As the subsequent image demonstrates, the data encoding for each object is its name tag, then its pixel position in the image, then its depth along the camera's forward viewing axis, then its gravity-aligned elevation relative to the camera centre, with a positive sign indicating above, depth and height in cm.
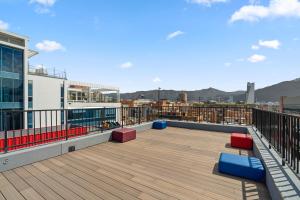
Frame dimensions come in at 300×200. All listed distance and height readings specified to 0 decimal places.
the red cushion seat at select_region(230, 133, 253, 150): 489 -123
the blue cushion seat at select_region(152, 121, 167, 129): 814 -122
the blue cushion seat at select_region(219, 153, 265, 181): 294 -121
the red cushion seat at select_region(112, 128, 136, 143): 556 -118
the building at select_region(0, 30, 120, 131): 1827 +217
